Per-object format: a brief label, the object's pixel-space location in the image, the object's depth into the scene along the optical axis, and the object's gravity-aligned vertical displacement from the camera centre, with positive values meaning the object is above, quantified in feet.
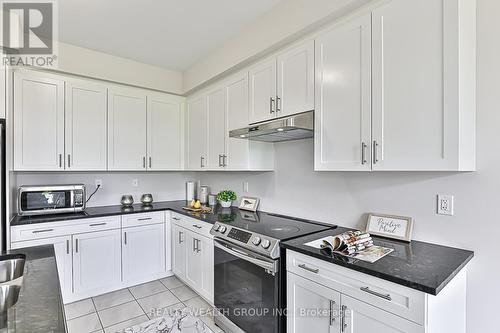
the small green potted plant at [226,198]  10.18 -1.29
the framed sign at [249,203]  9.49 -1.43
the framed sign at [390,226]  5.57 -1.37
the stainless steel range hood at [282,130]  6.25 +0.93
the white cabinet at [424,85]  4.26 +1.43
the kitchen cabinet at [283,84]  6.47 +2.25
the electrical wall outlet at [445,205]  5.07 -0.78
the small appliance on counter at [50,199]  8.45 -1.17
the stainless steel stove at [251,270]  5.68 -2.58
